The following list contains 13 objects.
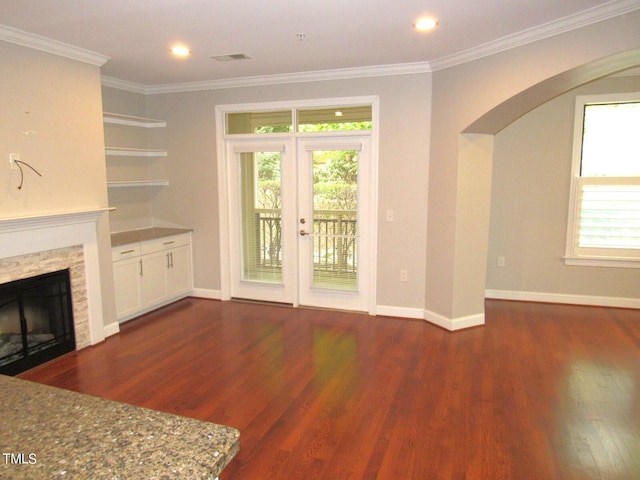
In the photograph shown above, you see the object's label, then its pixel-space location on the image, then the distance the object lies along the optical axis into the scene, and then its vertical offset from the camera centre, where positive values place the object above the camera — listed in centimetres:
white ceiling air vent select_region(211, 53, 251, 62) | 400 +121
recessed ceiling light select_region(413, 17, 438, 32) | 312 +119
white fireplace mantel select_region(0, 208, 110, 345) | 331 -41
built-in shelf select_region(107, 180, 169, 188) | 479 +5
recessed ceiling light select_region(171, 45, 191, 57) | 376 +120
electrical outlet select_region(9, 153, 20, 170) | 338 +21
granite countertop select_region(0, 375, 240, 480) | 88 -56
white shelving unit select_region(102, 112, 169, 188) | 477 +42
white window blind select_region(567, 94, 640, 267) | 493 +8
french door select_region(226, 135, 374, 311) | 488 -38
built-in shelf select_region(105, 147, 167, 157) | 479 +41
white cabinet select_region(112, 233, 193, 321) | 452 -96
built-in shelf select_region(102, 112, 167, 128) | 473 +77
